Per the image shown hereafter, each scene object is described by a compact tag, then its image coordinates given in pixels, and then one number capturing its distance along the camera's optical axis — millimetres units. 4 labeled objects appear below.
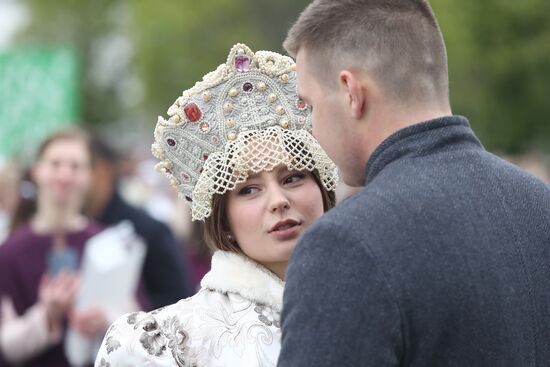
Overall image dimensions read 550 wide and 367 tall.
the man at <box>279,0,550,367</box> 4418
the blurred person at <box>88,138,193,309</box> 12844
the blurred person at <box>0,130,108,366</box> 11250
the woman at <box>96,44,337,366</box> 6066
